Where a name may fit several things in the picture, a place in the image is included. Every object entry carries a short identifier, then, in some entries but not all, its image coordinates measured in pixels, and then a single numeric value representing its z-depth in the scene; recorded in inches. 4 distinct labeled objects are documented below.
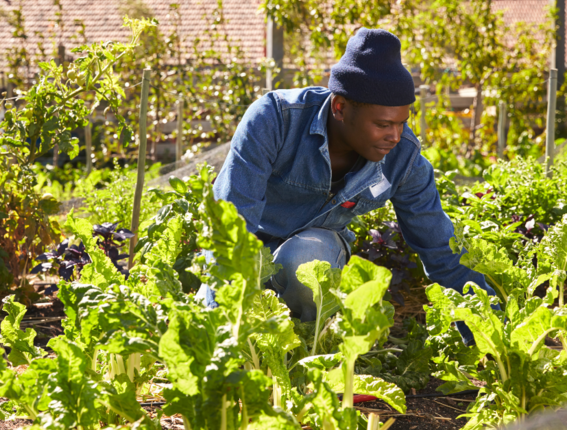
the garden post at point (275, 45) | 246.4
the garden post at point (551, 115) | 147.3
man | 77.1
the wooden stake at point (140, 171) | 117.7
